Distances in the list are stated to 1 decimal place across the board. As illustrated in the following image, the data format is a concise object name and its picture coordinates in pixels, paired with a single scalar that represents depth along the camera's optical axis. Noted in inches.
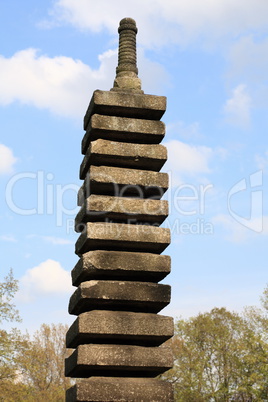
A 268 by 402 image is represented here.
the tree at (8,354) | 984.9
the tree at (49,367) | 1035.3
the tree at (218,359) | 1357.0
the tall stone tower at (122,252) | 306.3
